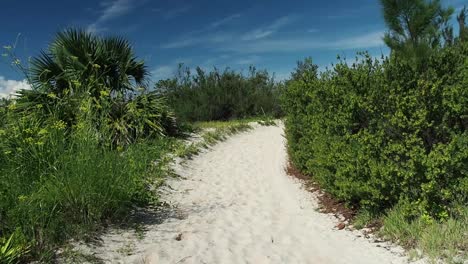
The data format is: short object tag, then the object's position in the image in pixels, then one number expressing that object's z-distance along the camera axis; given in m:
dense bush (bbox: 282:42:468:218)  4.29
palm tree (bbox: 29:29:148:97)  10.64
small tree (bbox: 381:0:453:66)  5.35
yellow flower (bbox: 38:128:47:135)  4.25
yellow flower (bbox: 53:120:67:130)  4.68
